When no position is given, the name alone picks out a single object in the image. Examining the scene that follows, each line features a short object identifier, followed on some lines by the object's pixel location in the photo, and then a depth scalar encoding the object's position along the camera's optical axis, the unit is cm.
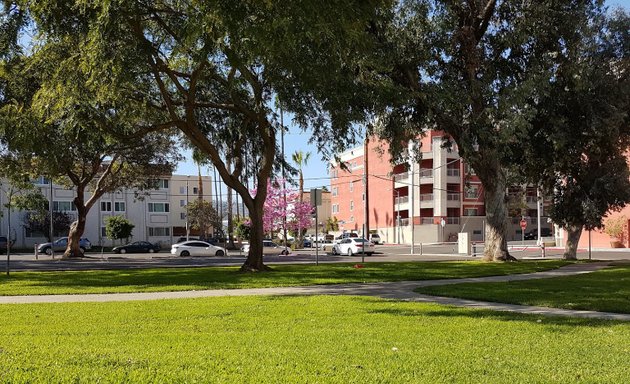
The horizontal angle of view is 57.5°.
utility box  4111
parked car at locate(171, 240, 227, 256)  4612
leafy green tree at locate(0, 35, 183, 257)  1488
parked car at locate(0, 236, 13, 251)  4989
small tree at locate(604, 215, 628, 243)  4925
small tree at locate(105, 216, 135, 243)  5362
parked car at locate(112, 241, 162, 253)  5403
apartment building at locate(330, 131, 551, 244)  7312
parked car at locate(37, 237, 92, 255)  4931
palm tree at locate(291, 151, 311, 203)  6438
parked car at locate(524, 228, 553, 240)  8241
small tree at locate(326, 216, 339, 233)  9598
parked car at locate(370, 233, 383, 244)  7675
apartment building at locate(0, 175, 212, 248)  6850
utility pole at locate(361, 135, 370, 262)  7075
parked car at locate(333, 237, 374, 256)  4609
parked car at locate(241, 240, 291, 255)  4926
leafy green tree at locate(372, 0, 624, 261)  2097
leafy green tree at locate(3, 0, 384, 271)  986
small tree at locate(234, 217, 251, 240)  6331
